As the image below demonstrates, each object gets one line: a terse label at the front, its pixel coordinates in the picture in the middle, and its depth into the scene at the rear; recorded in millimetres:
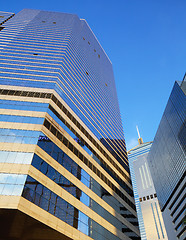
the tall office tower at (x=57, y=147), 23703
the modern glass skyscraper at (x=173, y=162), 61172
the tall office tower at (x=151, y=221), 175375
